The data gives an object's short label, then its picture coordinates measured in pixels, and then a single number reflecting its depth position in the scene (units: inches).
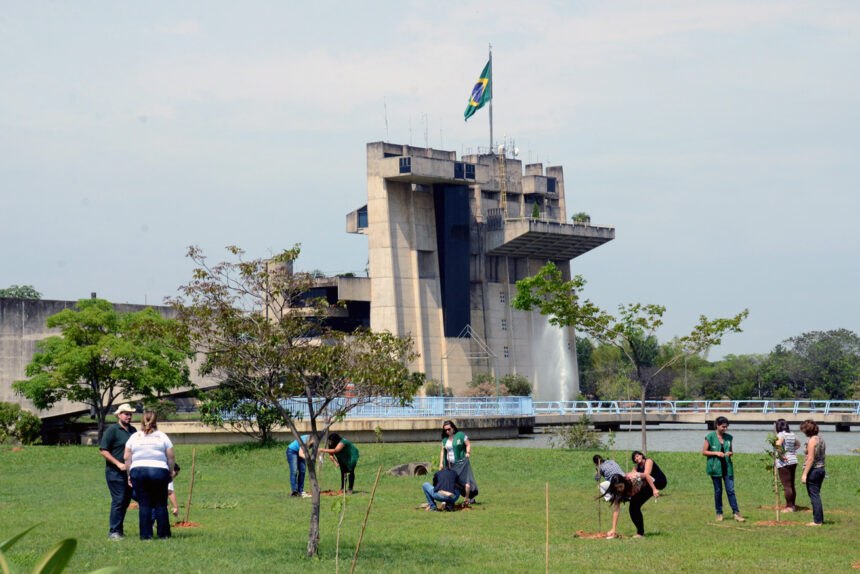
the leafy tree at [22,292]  5349.4
